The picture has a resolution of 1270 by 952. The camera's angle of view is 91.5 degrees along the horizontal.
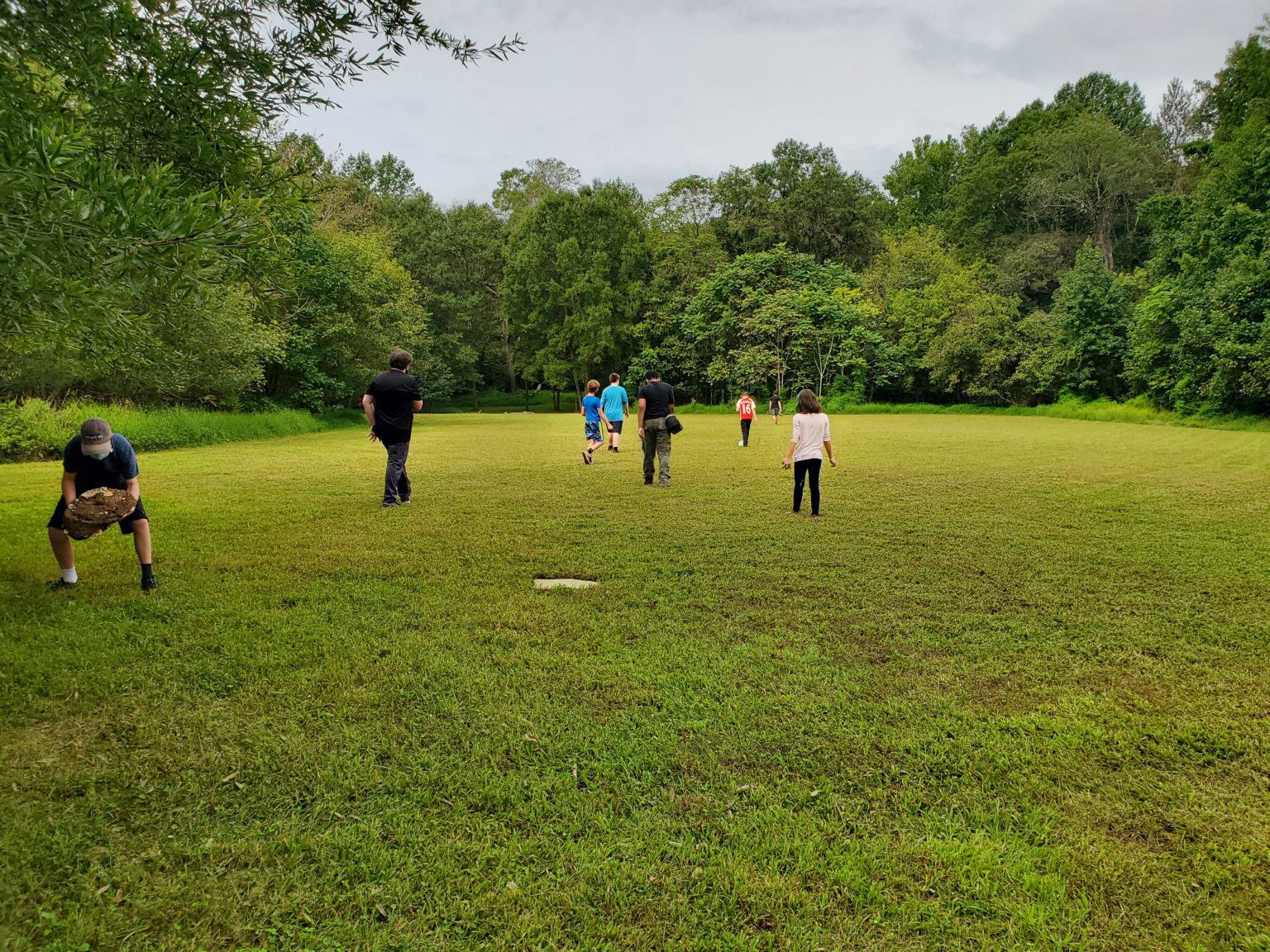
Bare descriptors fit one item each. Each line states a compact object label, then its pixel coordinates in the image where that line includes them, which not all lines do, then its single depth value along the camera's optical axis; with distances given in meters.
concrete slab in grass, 5.52
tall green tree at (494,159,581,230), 56.72
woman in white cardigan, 8.14
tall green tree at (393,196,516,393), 49.25
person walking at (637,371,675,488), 10.33
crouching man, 5.05
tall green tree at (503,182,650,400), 45.72
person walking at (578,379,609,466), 14.34
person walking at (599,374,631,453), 14.47
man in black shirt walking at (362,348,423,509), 8.77
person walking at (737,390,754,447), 18.00
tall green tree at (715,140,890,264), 47.56
